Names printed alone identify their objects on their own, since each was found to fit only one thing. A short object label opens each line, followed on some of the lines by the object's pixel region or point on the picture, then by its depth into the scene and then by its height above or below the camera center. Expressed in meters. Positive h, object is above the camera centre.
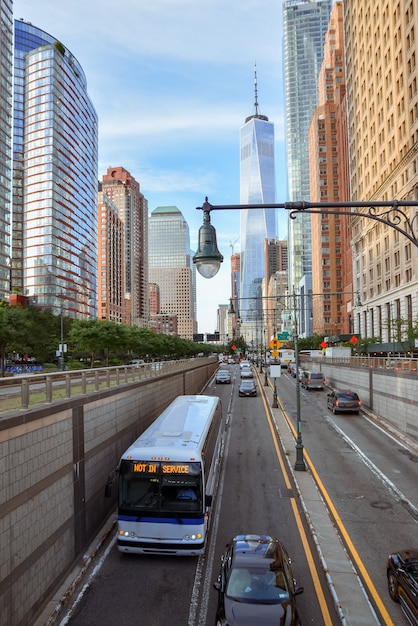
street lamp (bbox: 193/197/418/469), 8.48 +1.91
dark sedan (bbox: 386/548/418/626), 9.05 -5.04
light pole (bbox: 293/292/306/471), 21.45 -5.54
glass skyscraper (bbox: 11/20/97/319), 152.75 +55.70
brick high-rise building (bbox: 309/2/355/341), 131.12 +47.10
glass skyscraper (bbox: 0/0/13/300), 119.94 +54.21
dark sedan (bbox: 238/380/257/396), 50.12 -5.40
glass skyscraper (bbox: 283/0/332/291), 172.88 +43.60
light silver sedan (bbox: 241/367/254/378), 65.33 -4.86
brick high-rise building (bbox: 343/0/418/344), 60.47 +29.63
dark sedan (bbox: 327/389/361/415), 37.38 -5.21
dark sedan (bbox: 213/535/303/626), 8.09 -4.66
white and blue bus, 12.18 -4.26
